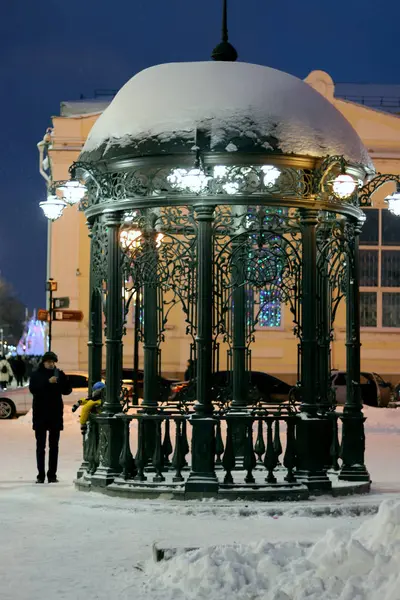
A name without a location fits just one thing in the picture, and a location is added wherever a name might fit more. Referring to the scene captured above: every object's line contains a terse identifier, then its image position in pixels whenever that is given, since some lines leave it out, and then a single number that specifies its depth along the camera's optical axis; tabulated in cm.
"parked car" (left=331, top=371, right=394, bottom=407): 3947
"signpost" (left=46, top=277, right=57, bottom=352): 3522
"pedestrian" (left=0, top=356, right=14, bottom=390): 4697
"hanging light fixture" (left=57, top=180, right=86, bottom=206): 1565
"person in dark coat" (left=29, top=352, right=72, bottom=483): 1625
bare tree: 15062
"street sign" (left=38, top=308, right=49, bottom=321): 3402
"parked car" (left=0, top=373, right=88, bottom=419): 3533
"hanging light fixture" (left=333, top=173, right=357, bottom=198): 1418
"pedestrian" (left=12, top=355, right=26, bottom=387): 6088
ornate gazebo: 1388
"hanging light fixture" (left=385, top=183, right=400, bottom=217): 1598
